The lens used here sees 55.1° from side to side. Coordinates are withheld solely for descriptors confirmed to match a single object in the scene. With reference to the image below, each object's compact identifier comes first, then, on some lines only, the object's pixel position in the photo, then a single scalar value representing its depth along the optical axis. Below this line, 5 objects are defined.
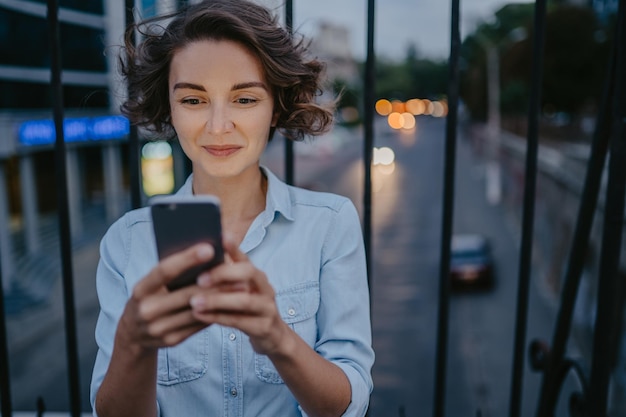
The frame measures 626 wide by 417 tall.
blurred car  16.64
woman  1.28
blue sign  15.86
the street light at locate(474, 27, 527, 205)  28.77
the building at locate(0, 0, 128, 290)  15.62
